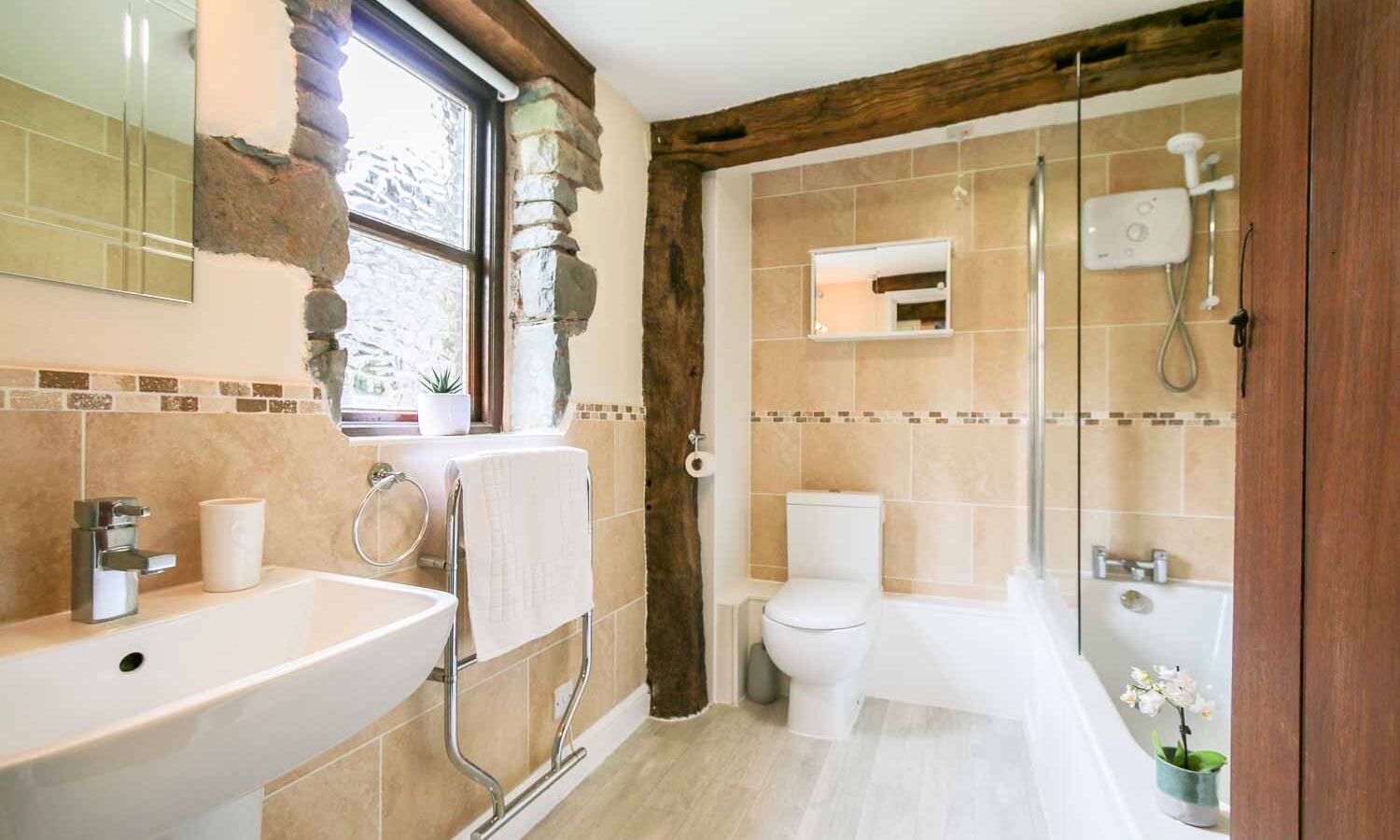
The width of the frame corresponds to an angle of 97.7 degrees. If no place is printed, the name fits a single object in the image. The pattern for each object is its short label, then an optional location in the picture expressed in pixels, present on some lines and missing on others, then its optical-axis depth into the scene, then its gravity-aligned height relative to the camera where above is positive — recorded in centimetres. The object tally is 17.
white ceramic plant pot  157 +0
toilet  214 -70
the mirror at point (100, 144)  84 +40
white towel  143 -32
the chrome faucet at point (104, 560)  82 -20
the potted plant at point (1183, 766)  102 -59
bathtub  111 -66
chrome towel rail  140 -74
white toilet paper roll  241 -18
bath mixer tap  189 -46
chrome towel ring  132 -14
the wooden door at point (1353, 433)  44 -1
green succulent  164 +9
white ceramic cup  98 -21
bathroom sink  56 -34
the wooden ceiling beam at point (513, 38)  159 +105
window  153 +54
